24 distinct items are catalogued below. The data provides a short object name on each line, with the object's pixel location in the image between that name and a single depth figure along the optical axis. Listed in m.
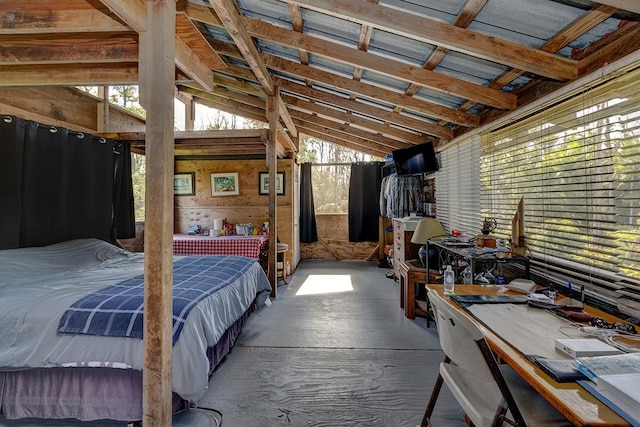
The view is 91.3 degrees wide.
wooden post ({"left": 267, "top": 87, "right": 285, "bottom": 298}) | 4.14
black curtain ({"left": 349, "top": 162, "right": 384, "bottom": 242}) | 6.92
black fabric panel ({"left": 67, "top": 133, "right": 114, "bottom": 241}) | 3.61
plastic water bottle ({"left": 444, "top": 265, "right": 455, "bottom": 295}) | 2.12
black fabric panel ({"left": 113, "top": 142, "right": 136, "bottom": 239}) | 4.30
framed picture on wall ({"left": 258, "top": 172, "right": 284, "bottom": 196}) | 5.92
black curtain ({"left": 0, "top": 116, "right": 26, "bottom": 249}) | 2.85
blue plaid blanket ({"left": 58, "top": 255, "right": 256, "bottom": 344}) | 1.75
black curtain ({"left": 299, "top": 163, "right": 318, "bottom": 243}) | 6.99
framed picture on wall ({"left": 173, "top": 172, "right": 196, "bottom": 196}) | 5.92
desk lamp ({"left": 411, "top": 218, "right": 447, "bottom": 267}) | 3.30
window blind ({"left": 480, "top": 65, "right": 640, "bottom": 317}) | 1.62
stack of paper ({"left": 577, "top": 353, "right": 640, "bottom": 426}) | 0.89
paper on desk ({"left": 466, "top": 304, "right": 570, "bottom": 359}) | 1.30
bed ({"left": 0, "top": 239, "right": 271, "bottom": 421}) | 1.71
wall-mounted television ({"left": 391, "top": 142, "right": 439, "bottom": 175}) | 4.59
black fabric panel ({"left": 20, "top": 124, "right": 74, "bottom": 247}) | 3.07
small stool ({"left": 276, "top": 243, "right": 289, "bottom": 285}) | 5.10
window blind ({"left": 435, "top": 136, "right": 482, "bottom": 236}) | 3.58
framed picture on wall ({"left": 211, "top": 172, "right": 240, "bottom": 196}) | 5.93
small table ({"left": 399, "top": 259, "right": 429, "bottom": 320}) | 3.50
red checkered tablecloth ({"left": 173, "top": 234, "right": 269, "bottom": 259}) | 4.82
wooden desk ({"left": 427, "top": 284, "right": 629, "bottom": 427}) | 0.89
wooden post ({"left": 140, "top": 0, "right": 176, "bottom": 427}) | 1.45
